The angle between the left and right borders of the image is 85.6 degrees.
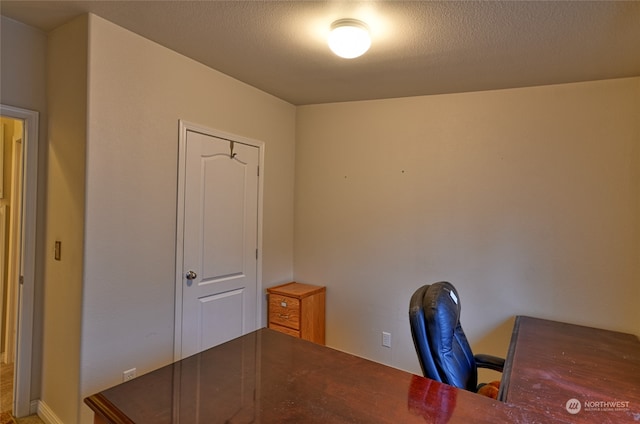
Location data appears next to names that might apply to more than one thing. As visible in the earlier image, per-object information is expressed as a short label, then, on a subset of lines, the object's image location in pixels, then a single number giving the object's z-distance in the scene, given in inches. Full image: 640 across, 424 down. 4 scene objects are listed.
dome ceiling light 69.7
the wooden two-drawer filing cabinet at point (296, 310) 118.2
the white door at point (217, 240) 95.8
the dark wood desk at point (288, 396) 40.4
